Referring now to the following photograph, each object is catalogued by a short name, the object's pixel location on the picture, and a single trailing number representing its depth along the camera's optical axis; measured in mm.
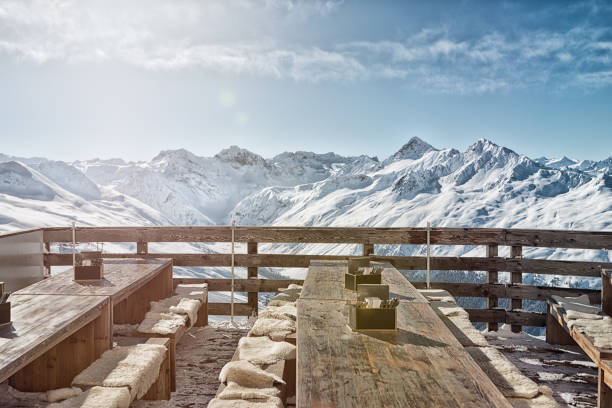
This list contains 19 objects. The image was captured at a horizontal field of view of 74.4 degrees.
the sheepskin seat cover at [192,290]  4688
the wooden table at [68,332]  2576
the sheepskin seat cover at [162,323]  3391
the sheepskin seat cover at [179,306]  3992
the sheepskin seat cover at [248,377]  2260
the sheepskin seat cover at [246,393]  2100
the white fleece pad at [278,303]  3927
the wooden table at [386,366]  1506
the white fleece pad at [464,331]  3031
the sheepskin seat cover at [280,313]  3421
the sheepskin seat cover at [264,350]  2605
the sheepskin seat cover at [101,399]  2109
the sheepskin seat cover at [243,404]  2004
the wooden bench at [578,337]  2781
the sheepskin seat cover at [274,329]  3021
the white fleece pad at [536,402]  2160
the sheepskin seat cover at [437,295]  4285
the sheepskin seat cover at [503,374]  2311
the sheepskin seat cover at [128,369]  2398
